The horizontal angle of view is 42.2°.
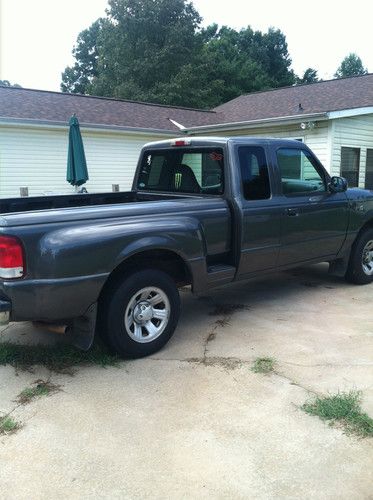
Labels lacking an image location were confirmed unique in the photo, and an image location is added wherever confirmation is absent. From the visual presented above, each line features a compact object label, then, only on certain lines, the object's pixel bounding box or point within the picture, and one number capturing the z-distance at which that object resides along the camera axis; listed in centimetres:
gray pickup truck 353
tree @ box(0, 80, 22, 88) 5122
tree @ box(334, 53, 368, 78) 5419
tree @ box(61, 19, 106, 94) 4675
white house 1105
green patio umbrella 1027
